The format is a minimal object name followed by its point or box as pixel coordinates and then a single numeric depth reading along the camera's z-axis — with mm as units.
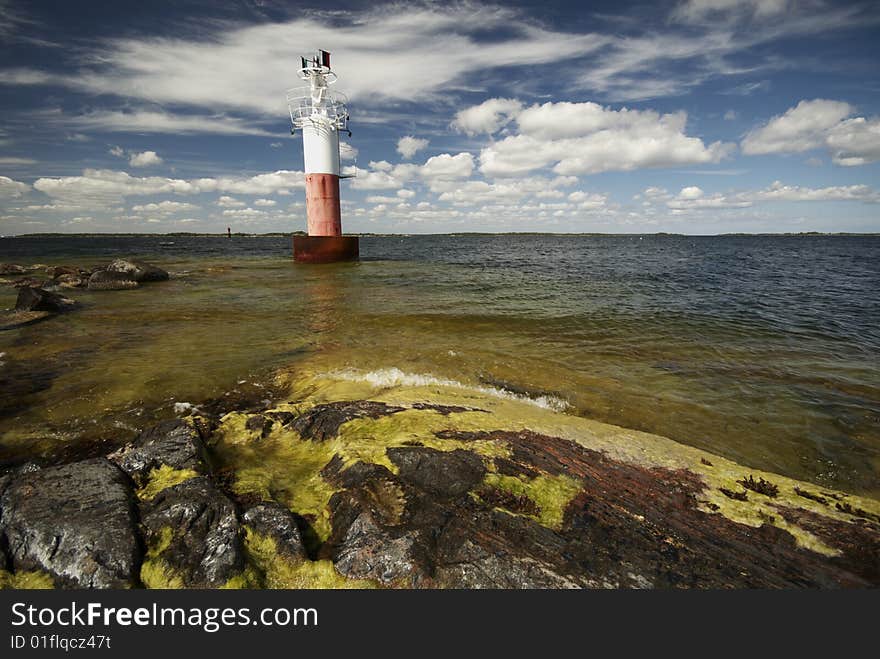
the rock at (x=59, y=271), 27856
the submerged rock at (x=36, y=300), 15602
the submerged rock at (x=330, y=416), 5982
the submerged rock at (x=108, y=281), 23938
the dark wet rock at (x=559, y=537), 3449
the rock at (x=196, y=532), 3361
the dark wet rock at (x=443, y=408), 6734
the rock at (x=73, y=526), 3232
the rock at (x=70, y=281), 24250
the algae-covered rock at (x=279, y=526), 3670
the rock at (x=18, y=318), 13797
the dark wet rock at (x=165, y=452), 4562
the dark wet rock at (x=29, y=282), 24203
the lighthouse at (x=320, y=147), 31422
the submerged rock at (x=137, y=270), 25141
